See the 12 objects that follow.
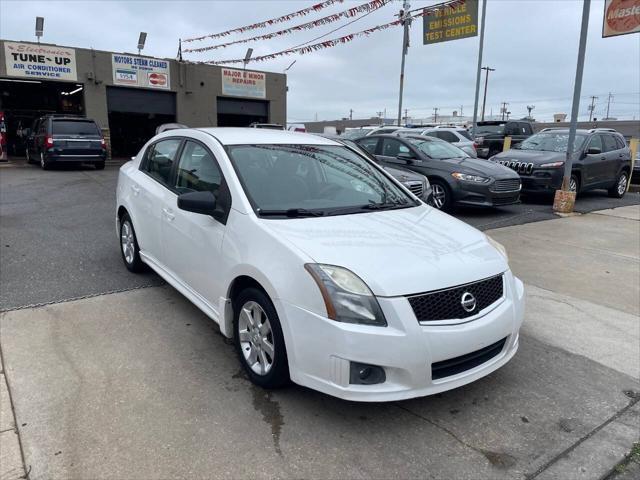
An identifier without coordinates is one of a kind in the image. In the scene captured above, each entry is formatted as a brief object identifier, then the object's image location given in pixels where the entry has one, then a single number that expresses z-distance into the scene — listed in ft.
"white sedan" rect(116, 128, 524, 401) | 8.82
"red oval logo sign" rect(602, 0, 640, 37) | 32.17
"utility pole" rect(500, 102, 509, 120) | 269.11
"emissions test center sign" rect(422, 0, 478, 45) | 52.80
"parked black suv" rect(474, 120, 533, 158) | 68.90
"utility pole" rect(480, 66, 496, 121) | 191.72
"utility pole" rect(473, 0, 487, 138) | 68.54
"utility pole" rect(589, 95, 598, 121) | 245.24
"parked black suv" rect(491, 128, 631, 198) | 34.86
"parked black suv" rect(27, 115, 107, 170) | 50.37
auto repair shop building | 64.23
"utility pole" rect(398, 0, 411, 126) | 53.46
